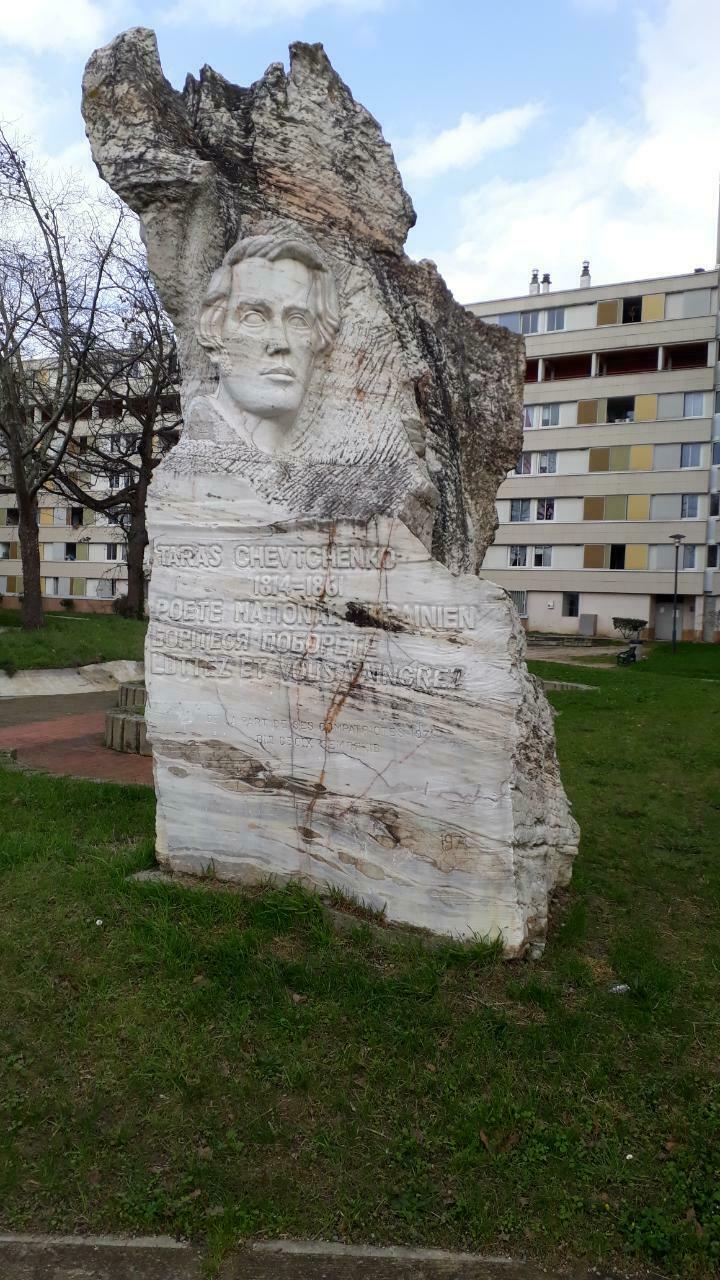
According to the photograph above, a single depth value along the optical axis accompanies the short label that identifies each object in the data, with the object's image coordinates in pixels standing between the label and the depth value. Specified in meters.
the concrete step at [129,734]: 8.26
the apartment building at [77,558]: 39.12
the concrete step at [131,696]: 9.25
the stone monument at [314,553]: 3.74
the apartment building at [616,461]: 31.55
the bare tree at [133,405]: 17.95
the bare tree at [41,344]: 15.41
